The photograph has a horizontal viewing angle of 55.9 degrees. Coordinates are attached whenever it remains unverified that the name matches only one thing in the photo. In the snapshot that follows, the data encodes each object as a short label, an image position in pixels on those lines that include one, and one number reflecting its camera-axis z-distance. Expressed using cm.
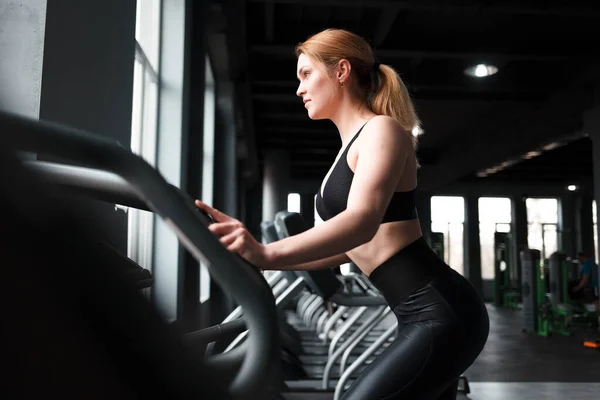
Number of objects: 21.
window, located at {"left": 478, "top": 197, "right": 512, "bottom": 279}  1587
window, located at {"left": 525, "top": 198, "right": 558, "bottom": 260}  1566
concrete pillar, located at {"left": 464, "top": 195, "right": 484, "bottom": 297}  1551
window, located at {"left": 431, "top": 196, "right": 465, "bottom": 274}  1577
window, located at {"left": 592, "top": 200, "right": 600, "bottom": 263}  1538
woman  118
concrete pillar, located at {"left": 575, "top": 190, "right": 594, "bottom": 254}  1543
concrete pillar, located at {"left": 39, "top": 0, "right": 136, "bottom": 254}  130
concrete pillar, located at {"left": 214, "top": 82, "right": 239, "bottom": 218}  680
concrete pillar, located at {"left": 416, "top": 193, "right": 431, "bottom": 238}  1475
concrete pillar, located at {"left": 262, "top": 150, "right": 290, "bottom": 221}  1165
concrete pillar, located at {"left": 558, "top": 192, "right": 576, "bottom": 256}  1582
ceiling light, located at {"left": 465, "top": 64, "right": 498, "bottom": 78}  704
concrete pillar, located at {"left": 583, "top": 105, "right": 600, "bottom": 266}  723
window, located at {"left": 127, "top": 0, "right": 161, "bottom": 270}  342
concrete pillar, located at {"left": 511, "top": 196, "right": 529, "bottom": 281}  1548
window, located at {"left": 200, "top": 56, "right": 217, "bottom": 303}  630
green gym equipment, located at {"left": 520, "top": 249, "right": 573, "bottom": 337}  758
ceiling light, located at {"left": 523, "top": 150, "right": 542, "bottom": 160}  1158
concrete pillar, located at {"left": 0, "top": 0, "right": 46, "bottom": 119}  121
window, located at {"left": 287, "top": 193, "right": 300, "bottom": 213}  1567
